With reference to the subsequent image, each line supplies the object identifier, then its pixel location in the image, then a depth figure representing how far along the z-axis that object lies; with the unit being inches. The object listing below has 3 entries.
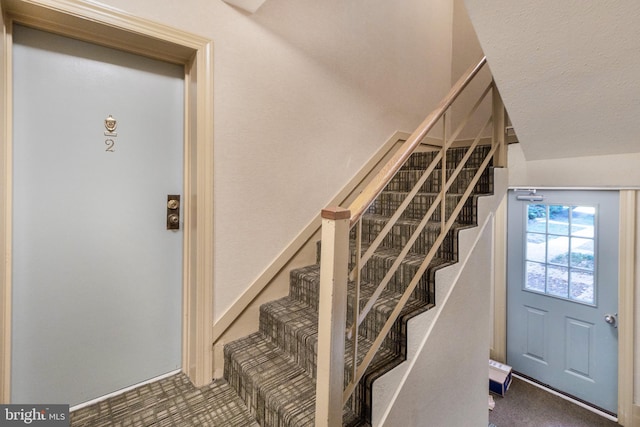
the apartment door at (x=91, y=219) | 50.4
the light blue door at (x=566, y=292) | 99.3
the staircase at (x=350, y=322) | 46.6
